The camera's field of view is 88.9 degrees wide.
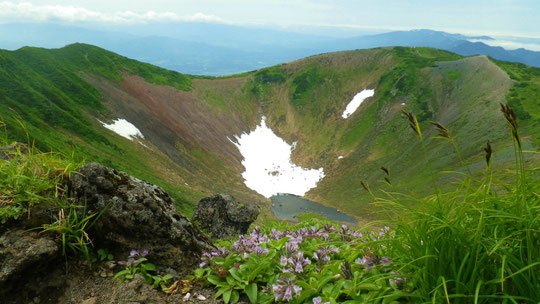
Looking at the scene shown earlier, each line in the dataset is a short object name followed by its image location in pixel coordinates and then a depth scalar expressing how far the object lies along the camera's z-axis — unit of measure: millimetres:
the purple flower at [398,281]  2758
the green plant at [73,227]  3666
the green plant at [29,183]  3576
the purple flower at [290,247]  3739
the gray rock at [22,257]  3264
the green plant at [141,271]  3668
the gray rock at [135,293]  3332
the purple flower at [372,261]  3046
